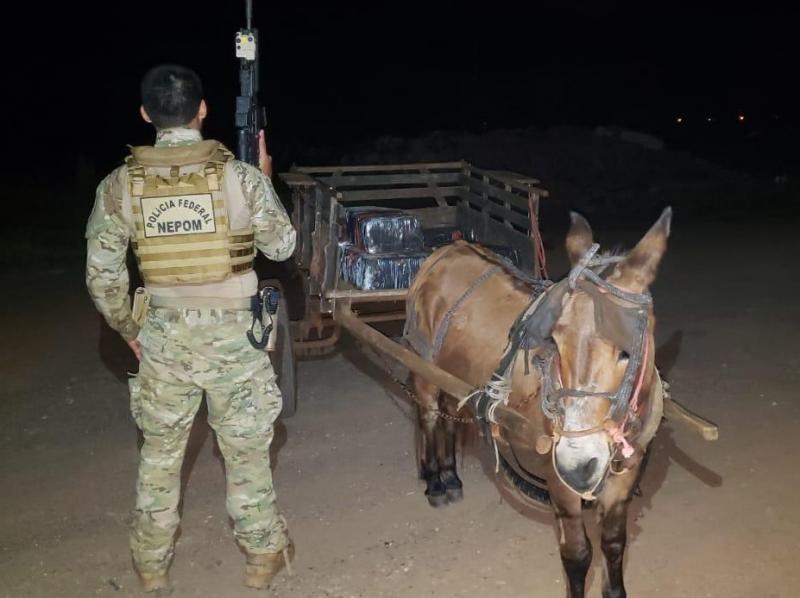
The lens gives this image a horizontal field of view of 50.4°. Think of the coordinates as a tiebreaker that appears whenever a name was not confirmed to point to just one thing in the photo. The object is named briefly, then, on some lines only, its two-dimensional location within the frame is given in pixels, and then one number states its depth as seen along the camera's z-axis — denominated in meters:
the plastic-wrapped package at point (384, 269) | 6.20
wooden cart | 5.75
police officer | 3.66
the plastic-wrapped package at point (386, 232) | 6.46
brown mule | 3.23
